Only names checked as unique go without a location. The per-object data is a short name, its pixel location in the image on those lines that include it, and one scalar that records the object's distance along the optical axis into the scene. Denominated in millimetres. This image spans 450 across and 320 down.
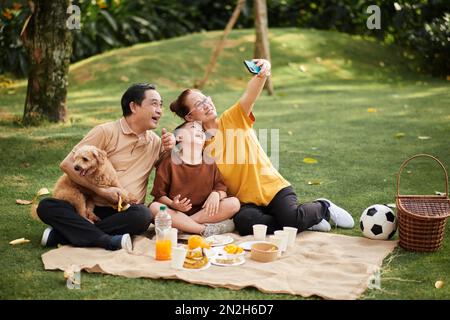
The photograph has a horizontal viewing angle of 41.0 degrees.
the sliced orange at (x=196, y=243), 3934
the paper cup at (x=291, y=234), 4266
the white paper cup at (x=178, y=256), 3783
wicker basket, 4039
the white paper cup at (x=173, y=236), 4141
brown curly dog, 4207
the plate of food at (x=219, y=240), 4328
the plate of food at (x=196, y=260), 3822
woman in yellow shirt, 4523
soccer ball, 4375
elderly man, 4215
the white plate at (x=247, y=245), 4220
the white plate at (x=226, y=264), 3883
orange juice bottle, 3986
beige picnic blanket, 3529
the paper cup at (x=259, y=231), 4348
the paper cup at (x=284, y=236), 4145
